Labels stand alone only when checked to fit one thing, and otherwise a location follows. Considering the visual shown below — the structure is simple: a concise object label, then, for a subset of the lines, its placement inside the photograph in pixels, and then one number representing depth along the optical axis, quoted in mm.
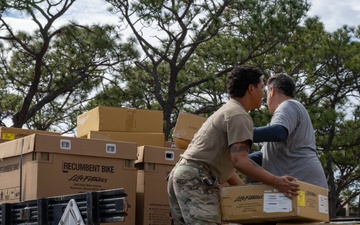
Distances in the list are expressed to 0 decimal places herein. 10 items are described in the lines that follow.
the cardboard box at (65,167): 4656
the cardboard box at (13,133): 6250
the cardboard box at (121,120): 5676
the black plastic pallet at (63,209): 3816
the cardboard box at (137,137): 5637
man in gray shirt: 4285
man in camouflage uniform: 3842
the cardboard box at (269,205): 3764
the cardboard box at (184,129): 5453
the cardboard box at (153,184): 4926
